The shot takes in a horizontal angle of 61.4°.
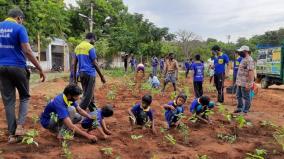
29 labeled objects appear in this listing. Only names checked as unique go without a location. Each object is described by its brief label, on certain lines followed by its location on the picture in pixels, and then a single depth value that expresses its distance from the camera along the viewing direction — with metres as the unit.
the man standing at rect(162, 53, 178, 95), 8.65
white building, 24.68
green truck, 10.85
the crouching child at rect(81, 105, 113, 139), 3.66
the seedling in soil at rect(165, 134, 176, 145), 3.51
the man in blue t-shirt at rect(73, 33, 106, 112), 4.41
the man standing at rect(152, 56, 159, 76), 15.46
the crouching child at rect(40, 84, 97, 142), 3.29
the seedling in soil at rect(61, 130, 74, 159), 2.87
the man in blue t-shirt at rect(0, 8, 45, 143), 3.25
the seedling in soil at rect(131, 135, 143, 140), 3.61
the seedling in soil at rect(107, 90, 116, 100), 7.20
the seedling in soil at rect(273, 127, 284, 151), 3.69
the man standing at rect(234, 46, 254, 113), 5.54
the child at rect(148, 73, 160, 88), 9.54
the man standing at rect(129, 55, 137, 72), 20.99
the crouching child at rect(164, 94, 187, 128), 4.28
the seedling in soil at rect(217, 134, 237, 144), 4.00
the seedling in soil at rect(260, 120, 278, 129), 4.85
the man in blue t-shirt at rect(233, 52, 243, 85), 7.54
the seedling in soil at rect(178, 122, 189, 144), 3.87
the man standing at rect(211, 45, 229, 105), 6.84
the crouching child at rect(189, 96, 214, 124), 4.55
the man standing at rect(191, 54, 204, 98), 6.85
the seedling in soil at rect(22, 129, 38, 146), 2.96
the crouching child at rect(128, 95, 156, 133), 4.15
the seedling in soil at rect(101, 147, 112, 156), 3.12
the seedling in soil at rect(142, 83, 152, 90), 9.29
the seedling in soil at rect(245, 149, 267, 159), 3.31
